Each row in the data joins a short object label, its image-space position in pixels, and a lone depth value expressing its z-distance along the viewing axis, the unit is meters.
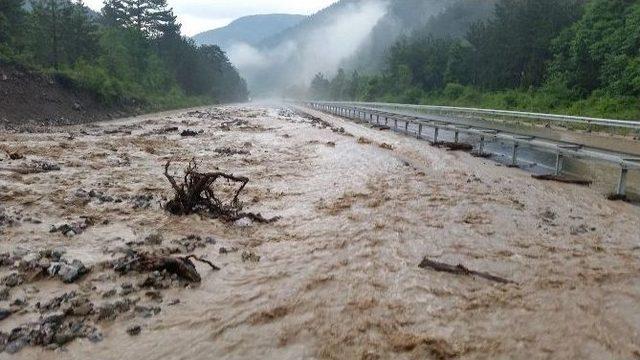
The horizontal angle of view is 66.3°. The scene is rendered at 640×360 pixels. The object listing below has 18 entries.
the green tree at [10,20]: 32.94
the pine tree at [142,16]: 72.56
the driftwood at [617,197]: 9.01
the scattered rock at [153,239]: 6.28
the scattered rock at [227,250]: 6.07
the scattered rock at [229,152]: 14.89
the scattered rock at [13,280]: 4.89
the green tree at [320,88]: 133.12
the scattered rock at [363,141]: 18.31
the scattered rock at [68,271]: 5.05
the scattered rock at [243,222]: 7.25
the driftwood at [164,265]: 5.20
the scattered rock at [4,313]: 4.28
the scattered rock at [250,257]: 5.83
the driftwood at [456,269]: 5.16
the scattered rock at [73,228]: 6.48
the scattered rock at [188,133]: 20.46
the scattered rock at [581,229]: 6.84
